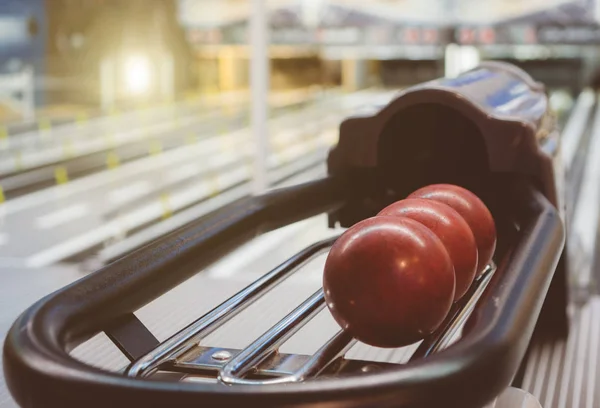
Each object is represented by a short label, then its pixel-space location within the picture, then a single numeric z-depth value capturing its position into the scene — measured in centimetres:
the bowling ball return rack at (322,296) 112
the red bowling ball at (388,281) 150
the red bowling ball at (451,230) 180
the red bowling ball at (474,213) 210
